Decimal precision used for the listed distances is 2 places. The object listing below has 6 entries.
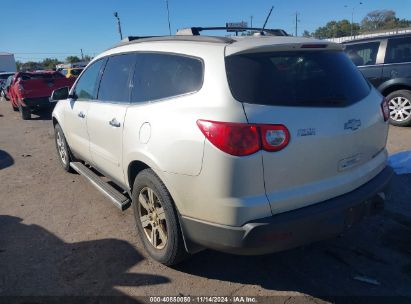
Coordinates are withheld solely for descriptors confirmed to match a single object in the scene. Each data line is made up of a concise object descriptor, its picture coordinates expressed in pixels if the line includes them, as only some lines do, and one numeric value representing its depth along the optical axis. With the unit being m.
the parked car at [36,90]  13.49
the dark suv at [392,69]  7.91
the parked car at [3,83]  24.72
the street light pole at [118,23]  43.22
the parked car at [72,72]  26.41
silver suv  2.53
